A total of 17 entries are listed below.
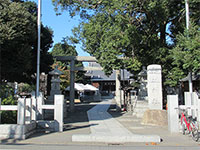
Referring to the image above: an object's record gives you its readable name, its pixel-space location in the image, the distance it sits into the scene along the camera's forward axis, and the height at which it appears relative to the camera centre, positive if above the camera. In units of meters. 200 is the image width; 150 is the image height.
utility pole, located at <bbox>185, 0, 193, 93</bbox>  11.62 +4.22
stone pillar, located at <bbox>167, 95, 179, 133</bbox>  8.88 -1.25
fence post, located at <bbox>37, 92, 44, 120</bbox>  9.97 -1.15
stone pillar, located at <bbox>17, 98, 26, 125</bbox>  7.99 -0.97
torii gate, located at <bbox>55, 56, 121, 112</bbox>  18.84 +1.81
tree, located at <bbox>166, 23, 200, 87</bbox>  10.19 +1.80
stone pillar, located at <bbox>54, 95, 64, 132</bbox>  9.07 -1.15
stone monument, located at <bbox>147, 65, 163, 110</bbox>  12.52 -0.05
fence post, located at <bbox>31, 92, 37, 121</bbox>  9.59 -1.12
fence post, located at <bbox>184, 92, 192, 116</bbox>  10.04 -0.69
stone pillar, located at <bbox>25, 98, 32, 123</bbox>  8.71 -1.05
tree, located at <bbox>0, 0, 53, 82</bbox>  10.93 +2.77
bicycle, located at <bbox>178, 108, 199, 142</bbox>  7.52 -1.60
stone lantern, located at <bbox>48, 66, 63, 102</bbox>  17.03 +0.23
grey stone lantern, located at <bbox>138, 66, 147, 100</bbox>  16.61 +0.19
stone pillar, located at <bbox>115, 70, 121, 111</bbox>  19.16 -0.77
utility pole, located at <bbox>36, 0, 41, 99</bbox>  13.13 +1.62
